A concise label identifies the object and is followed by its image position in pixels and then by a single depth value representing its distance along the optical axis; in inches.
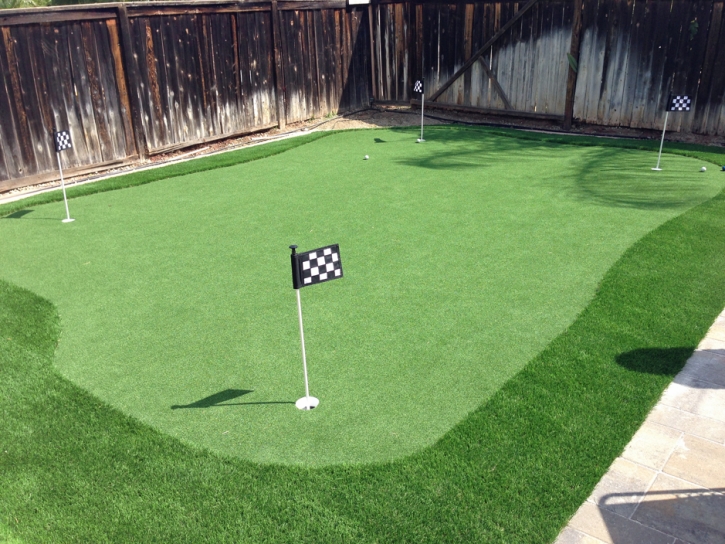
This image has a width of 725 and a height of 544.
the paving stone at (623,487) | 159.0
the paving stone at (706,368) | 211.9
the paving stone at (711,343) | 229.5
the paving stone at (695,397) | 196.2
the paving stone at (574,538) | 148.5
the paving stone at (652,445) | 175.0
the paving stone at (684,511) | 150.8
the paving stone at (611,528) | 148.9
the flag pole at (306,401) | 192.1
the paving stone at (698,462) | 168.2
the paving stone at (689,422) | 185.8
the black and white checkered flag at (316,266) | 186.2
